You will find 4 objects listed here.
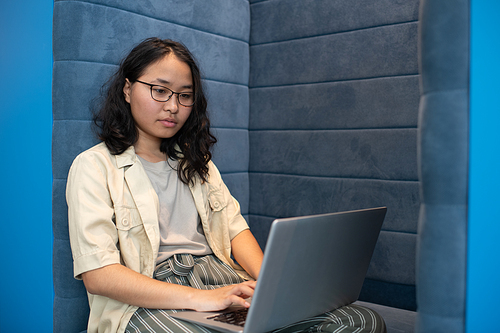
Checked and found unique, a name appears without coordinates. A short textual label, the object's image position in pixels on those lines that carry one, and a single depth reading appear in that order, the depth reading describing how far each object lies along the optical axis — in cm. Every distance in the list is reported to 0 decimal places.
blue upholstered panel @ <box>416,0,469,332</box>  85
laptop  92
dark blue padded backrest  155
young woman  125
